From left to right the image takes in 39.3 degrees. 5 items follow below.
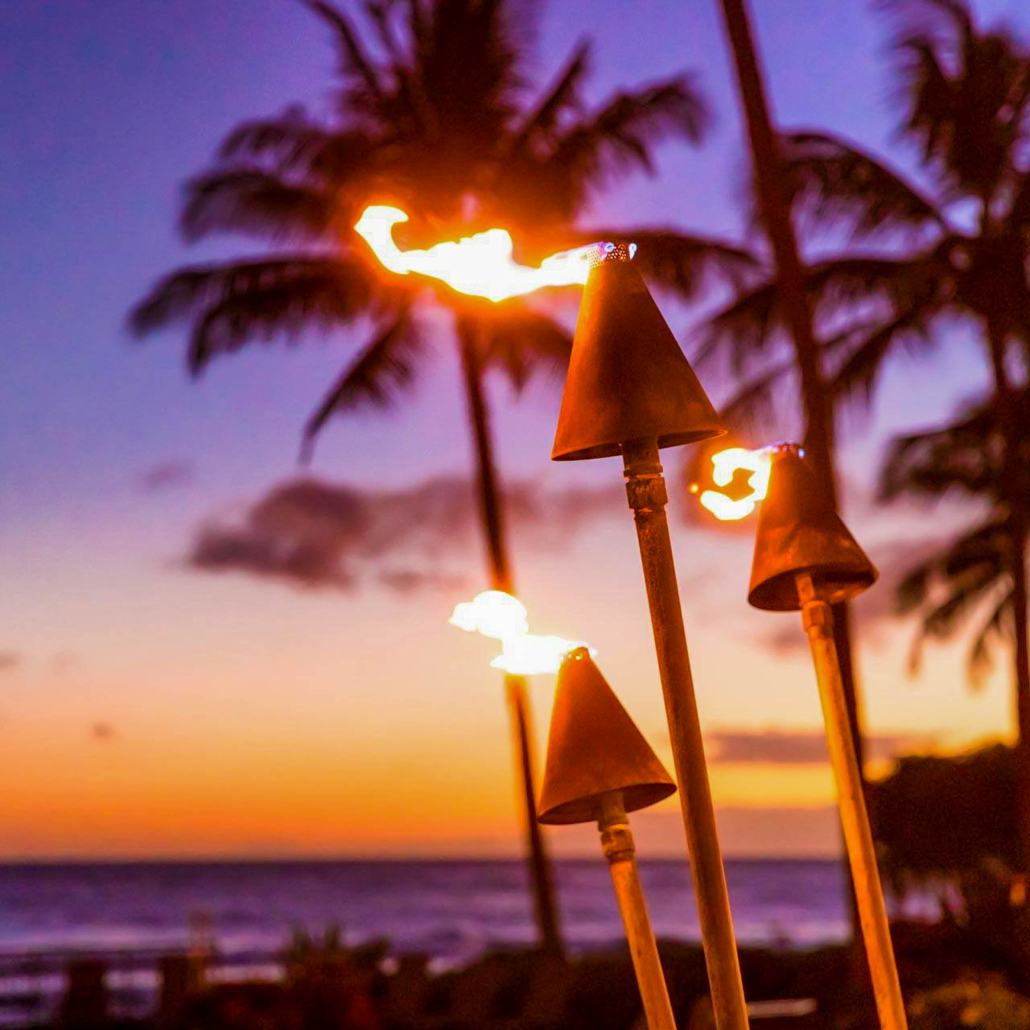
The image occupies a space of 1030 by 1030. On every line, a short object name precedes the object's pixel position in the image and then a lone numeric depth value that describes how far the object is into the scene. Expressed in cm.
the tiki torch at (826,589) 291
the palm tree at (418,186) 1686
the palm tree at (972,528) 2259
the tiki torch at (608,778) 257
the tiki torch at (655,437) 223
